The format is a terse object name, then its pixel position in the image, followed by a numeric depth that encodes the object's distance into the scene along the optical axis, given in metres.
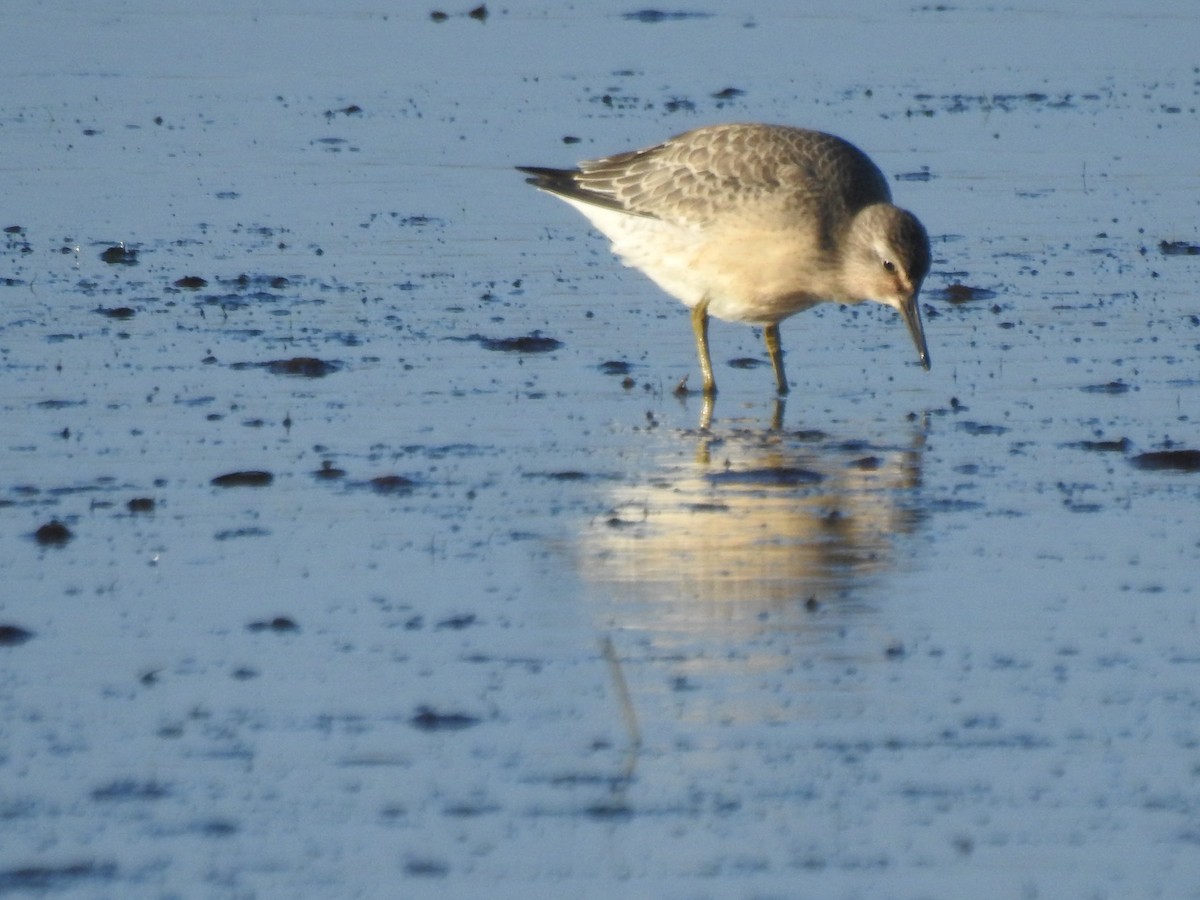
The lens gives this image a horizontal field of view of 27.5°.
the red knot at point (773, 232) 10.85
